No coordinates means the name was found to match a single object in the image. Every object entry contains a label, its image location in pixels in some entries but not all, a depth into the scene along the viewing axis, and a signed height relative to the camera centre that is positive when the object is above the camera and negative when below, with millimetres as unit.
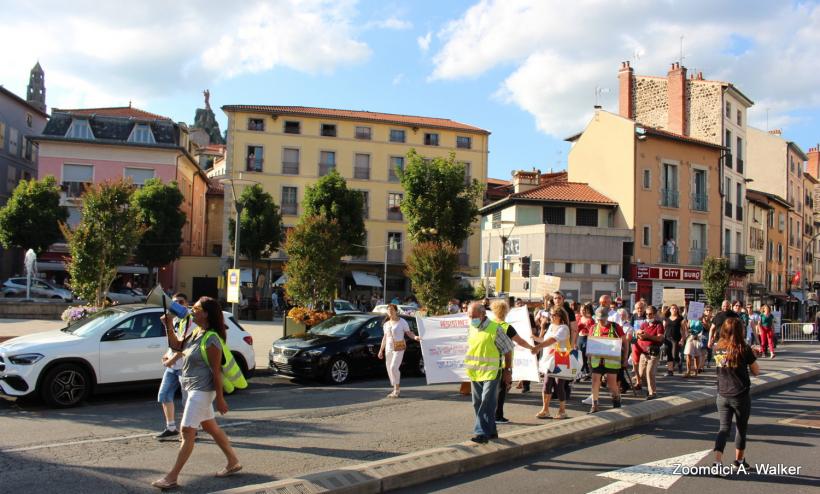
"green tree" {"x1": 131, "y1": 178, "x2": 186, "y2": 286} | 41969 +3178
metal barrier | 32188 -2268
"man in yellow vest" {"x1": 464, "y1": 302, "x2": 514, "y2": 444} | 7461 -961
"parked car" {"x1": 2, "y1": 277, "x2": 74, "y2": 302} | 35250 -1164
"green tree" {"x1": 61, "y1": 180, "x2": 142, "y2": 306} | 17438 +761
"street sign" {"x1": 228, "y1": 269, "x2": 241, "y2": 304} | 16531 -335
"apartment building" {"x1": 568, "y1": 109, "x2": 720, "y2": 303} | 38188 +5506
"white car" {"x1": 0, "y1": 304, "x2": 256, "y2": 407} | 9531 -1326
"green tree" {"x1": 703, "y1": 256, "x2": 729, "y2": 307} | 32219 +258
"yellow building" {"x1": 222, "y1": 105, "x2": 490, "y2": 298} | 50031 +9195
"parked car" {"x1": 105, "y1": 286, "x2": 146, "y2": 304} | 34312 -1409
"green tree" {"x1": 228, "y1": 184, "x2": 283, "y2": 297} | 42250 +3211
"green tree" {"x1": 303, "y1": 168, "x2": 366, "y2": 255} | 40438 +4462
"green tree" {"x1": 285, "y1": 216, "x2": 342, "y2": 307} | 20000 +375
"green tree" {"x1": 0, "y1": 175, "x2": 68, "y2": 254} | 39562 +3119
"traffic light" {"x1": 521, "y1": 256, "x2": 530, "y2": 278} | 23375 +459
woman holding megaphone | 5906 -936
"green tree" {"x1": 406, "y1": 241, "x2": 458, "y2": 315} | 20328 +93
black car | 13070 -1555
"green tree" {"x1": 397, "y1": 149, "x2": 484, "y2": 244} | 33219 +4026
